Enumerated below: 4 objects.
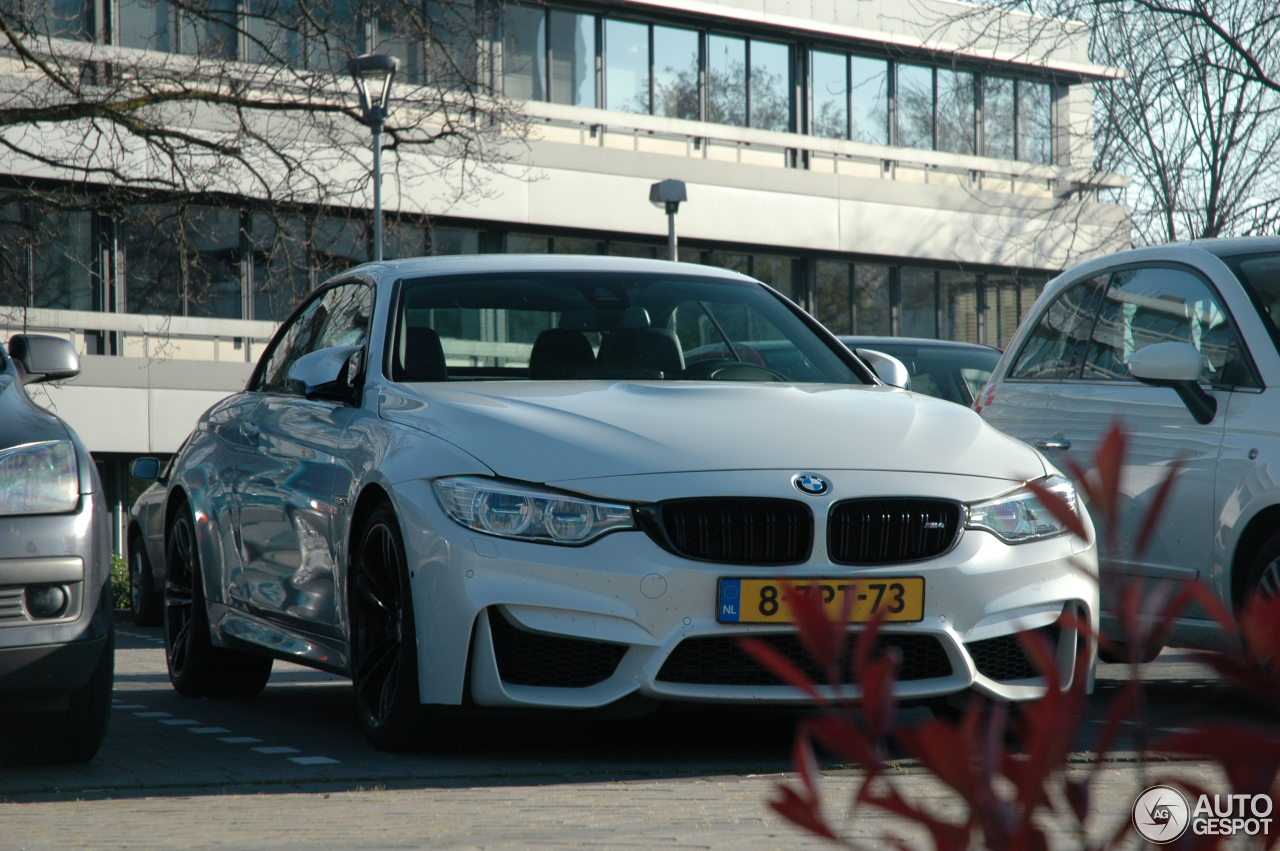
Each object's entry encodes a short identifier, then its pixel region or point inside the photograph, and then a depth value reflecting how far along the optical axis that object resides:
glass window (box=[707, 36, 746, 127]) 32.59
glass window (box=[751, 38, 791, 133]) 33.31
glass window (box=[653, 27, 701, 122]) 31.88
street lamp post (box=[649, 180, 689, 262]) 21.38
